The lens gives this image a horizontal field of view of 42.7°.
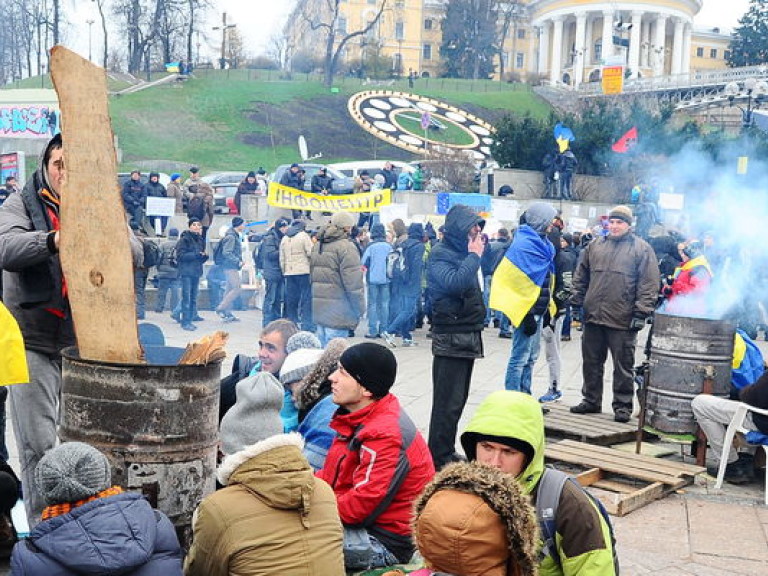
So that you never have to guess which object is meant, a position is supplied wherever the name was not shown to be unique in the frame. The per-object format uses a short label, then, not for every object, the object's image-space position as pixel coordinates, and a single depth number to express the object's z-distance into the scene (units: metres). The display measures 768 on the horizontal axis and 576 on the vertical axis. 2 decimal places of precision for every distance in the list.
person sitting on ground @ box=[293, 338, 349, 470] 4.84
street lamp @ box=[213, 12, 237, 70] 71.88
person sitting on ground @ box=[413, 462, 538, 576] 2.60
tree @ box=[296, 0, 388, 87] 65.88
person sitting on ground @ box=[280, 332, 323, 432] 5.30
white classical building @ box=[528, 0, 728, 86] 92.88
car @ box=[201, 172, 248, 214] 28.31
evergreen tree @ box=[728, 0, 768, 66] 87.31
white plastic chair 6.89
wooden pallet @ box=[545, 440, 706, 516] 6.61
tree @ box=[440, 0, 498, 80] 89.75
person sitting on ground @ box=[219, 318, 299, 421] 5.91
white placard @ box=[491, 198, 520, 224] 22.41
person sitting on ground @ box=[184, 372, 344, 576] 3.37
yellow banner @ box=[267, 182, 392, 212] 18.67
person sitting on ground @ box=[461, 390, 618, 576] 3.18
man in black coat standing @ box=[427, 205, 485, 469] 6.99
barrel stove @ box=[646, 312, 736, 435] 7.55
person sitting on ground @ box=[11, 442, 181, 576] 3.18
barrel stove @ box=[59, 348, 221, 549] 3.64
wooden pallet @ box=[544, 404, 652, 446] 8.04
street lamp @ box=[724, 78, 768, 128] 24.73
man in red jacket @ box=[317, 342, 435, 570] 4.30
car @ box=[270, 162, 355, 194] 26.63
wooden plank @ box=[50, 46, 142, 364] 3.83
